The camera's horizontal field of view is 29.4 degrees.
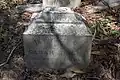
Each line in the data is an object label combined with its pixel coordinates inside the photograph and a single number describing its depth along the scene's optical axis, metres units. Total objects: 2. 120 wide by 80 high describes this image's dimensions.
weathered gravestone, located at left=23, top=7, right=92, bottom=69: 1.97
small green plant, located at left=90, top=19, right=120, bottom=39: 2.48
